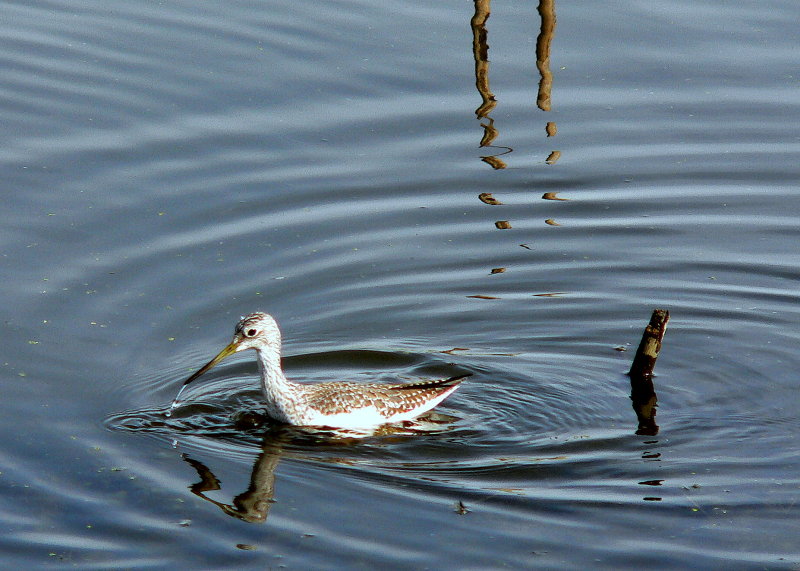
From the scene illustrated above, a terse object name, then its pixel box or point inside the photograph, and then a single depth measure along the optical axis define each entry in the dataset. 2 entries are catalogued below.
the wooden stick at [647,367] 12.98
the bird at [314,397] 12.54
